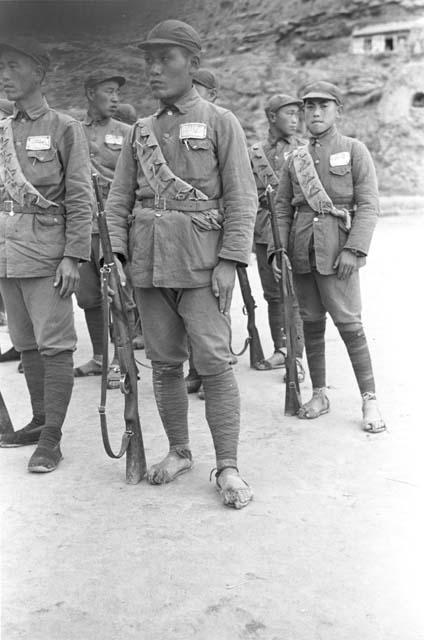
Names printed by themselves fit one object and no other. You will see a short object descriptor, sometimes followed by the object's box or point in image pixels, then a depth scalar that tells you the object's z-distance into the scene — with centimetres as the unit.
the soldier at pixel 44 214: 403
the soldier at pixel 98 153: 616
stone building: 2438
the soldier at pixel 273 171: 637
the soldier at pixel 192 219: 364
